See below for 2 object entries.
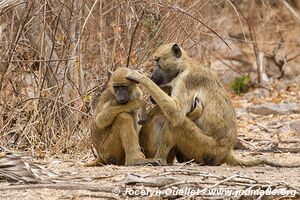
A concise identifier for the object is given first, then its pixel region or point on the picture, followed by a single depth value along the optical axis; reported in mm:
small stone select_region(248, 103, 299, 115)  30219
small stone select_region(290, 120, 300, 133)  26209
